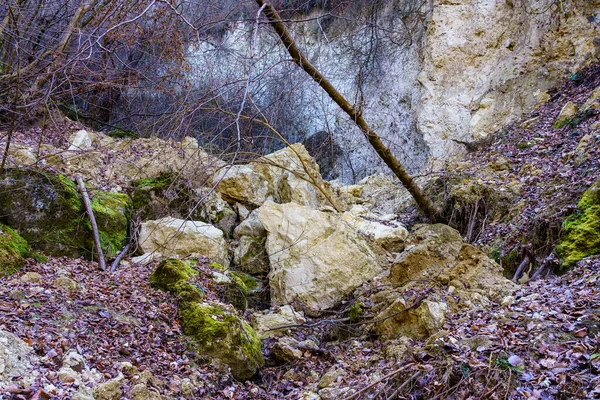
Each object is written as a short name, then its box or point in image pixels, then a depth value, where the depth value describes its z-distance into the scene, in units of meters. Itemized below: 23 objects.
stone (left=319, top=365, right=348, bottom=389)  3.47
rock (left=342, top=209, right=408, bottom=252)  6.21
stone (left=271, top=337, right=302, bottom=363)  3.99
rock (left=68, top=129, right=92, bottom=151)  8.02
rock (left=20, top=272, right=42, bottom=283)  3.77
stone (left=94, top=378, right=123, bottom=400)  2.65
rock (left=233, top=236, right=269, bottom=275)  5.83
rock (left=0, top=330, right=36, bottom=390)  2.44
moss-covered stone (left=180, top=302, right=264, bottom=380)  3.63
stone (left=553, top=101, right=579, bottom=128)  7.30
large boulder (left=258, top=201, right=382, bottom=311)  5.22
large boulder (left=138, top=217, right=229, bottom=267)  5.47
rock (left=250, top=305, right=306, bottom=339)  4.50
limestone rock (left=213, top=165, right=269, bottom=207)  7.21
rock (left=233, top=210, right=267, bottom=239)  6.26
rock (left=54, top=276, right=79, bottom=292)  3.77
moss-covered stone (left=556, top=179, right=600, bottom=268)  4.20
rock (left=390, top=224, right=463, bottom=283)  4.67
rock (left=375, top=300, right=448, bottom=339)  3.71
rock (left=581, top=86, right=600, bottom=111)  6.93
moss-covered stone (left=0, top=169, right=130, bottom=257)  4.96
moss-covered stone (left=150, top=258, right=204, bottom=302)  4.13
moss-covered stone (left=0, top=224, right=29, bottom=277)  4.02
